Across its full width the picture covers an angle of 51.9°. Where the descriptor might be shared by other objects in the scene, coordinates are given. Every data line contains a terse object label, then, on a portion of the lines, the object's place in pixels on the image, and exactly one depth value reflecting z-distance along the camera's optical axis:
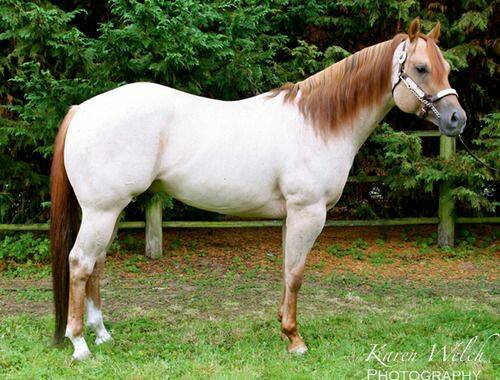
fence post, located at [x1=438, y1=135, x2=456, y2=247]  6.43
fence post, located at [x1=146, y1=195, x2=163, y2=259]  6.04
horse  3.15
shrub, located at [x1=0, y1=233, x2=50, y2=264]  5.63
